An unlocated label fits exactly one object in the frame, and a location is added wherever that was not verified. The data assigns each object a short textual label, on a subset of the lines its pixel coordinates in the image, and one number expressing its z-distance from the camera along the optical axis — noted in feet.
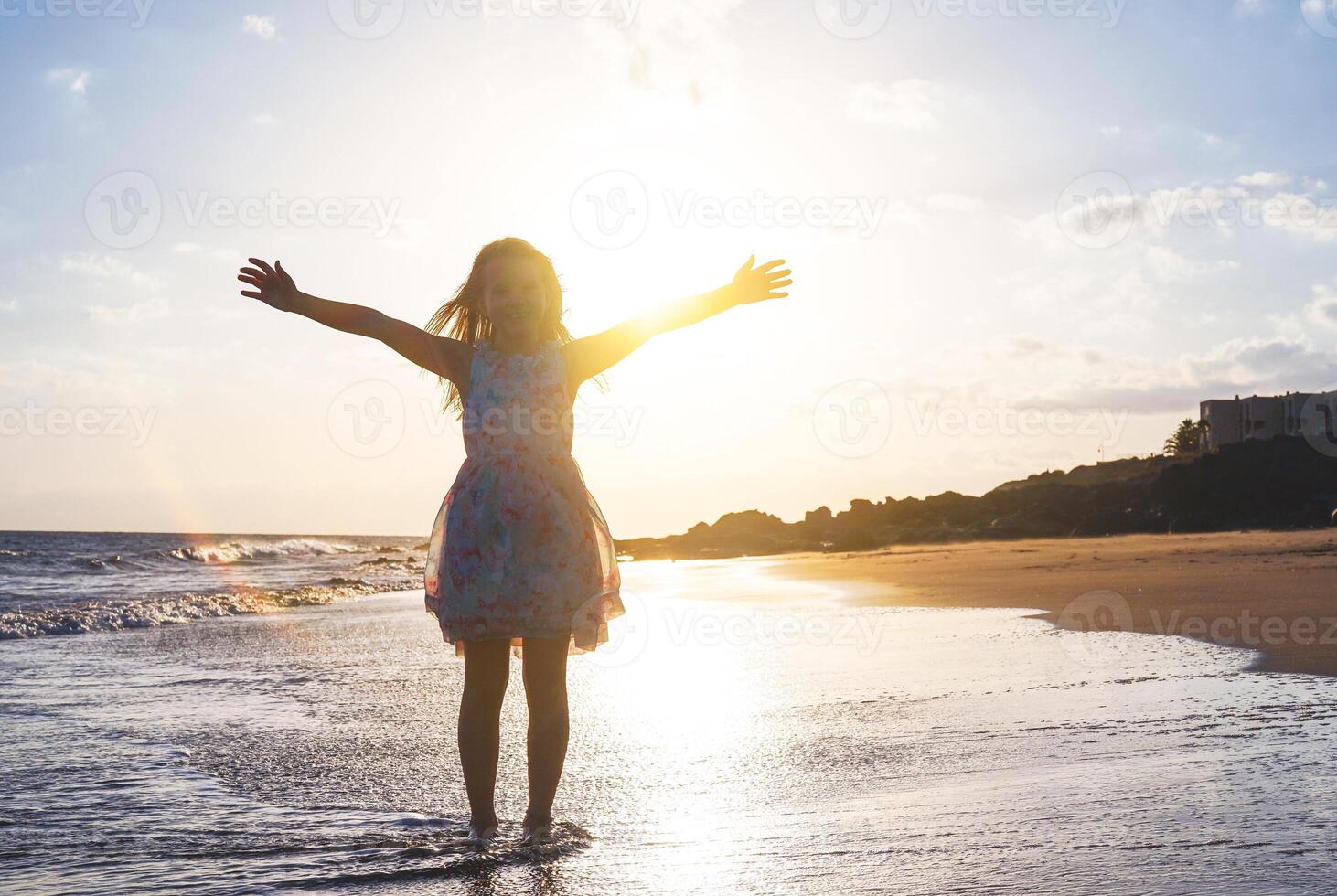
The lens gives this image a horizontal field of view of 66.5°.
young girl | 10.17
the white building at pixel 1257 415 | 181.27
